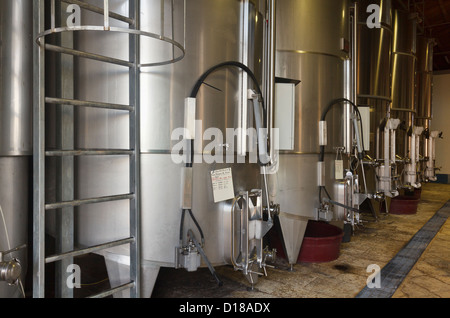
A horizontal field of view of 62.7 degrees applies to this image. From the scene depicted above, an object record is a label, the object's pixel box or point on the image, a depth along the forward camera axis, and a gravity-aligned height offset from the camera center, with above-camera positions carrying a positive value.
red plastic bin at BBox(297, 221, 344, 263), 3.01 -0.81
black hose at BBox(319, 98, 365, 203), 3.03 +0.26
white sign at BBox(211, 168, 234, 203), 2.05 -0.19
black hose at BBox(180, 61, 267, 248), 1.94 +0.34
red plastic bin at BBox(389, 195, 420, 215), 5.28 -0.78
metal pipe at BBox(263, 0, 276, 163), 2.56 +0.65
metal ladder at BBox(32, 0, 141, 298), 1.54 -0.03
